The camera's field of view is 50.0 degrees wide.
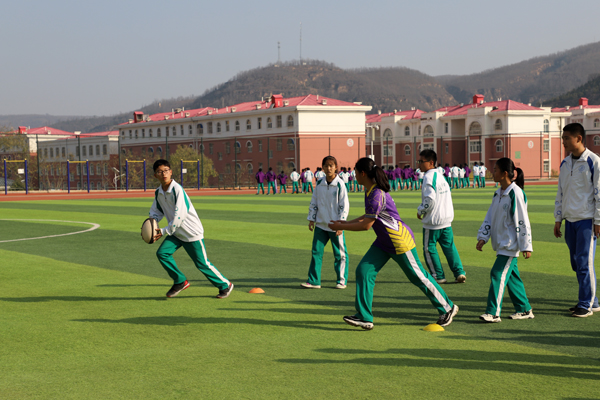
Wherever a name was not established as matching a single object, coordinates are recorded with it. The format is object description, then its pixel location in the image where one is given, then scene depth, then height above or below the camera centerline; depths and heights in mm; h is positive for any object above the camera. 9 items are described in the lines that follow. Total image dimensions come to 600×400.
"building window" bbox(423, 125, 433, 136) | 98762 +5945
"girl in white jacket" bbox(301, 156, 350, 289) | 8555 -660
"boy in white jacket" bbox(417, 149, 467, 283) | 8766 -773
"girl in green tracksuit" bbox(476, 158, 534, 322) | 6457 -705
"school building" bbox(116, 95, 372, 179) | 77375 +5147
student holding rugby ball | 7598 -655
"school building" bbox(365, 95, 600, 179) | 84625 +5652
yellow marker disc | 6289 -1559
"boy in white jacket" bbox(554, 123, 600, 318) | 6656 -427
